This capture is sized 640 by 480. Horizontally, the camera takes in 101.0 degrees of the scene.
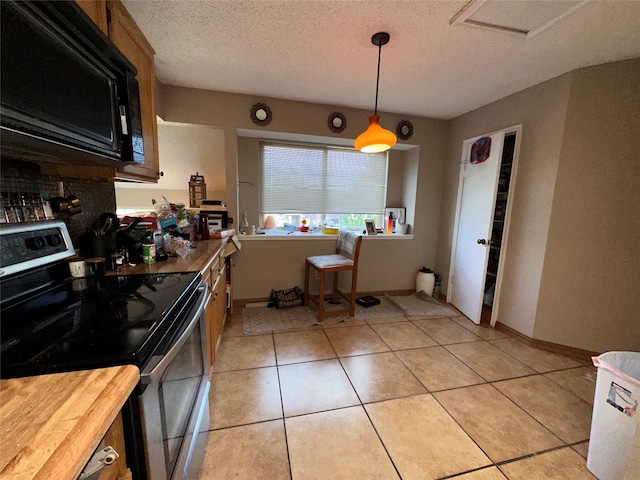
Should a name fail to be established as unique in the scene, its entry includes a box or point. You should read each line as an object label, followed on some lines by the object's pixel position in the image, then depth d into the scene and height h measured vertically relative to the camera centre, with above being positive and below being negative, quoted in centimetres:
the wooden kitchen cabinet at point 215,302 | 172 -74
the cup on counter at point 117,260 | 139 -32
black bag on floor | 298 -106
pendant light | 184 +48
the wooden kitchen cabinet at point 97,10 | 104 +77
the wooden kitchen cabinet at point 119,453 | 58 -59
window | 324 +27
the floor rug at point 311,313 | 263 -118
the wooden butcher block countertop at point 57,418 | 39 -39
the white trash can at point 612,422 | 115 -93
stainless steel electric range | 66 -38
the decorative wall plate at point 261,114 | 268 +91
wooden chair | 270 -61
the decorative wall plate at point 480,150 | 263 +62
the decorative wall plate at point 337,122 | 292 +93
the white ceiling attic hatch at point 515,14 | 139 +110
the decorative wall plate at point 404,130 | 314 +93
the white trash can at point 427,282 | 340 -93
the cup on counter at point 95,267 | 123 -32
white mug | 118 -32
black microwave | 64 +33
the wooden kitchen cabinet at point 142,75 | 127 +73
